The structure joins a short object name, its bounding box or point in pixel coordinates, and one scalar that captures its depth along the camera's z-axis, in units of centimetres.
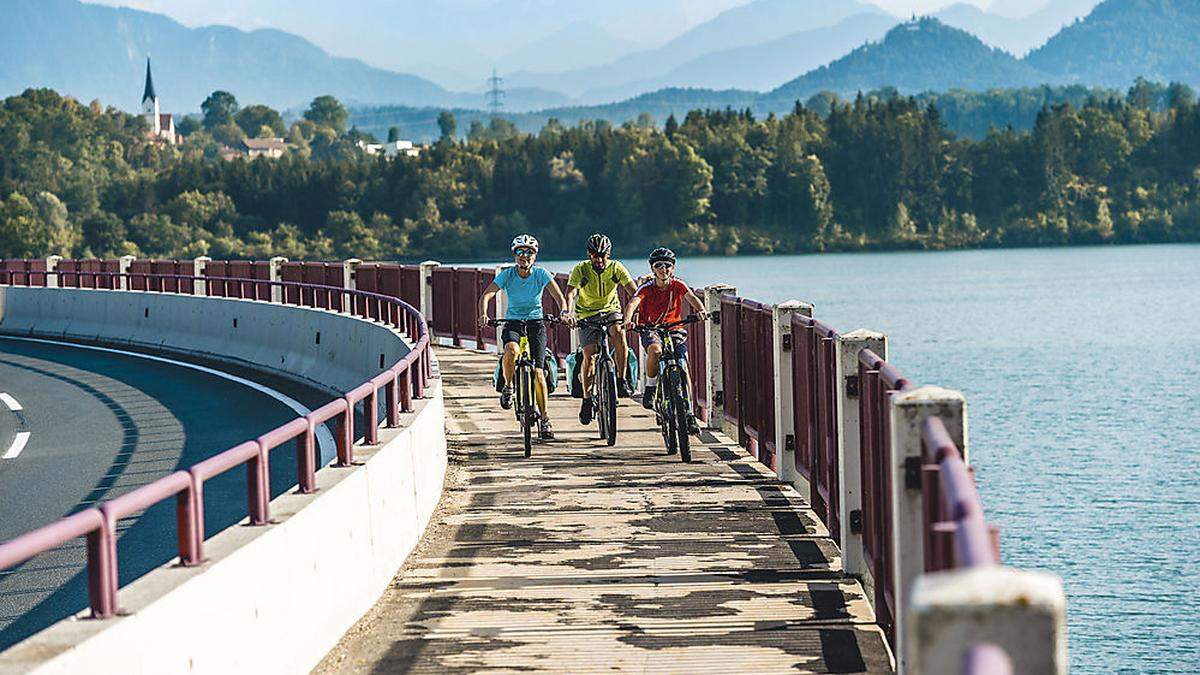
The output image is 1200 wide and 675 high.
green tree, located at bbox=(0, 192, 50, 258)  17662
